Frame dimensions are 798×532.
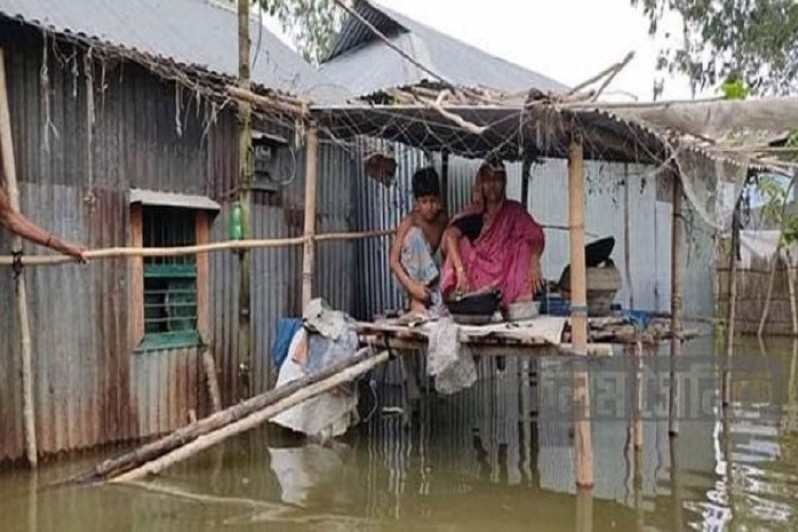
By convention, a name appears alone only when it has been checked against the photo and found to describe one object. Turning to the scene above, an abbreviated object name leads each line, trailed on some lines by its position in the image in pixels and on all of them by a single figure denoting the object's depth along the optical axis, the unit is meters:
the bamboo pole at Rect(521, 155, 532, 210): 10.02
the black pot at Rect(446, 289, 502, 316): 6.84
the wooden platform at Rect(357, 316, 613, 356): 6.12
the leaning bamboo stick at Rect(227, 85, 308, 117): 6.79
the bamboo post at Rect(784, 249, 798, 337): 14.42
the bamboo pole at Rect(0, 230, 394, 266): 5.99
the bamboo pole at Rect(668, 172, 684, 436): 7.68
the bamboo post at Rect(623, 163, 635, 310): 11.76
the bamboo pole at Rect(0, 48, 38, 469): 5.99
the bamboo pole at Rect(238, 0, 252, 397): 7.12
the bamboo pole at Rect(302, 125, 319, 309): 7.23
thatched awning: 5.96
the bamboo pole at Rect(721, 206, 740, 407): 8.85
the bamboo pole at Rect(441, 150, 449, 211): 9.91
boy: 7.68
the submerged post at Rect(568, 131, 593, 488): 5.91
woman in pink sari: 7.33
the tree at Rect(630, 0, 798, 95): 20.16
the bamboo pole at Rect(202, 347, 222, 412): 7.61
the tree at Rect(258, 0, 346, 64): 22.69
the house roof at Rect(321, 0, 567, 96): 10.37
